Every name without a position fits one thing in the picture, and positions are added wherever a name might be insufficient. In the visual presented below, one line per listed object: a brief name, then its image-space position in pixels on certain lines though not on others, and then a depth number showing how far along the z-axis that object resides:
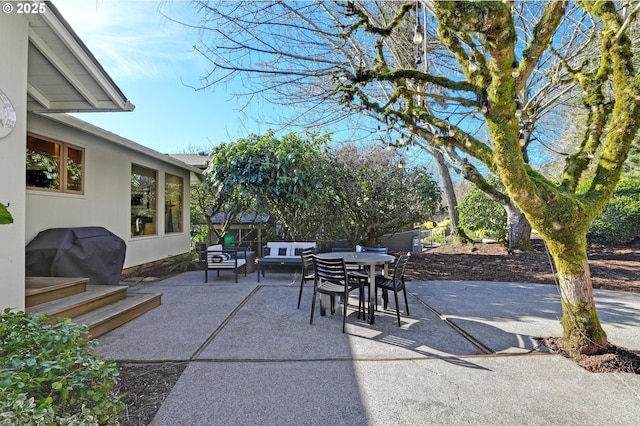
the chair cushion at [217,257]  6.34
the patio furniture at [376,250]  5.83
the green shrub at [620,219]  10.27
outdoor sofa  7.21
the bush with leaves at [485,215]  10.40
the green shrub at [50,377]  1.32
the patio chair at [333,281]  3.76
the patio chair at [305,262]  4.57
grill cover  4.44
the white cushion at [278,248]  7.34
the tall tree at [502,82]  2.60
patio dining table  3.88
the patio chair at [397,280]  3.99
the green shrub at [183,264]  7.70
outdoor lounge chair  6.30
